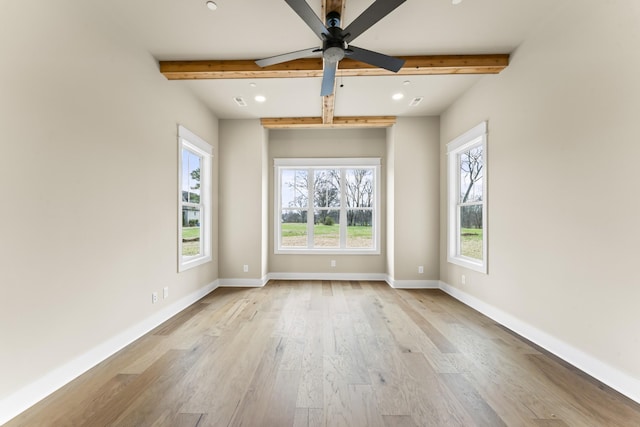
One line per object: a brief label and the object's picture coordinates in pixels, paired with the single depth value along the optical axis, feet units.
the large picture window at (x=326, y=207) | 17.70
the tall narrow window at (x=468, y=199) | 11.55
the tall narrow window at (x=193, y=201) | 11.75
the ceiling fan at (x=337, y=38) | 6.26
